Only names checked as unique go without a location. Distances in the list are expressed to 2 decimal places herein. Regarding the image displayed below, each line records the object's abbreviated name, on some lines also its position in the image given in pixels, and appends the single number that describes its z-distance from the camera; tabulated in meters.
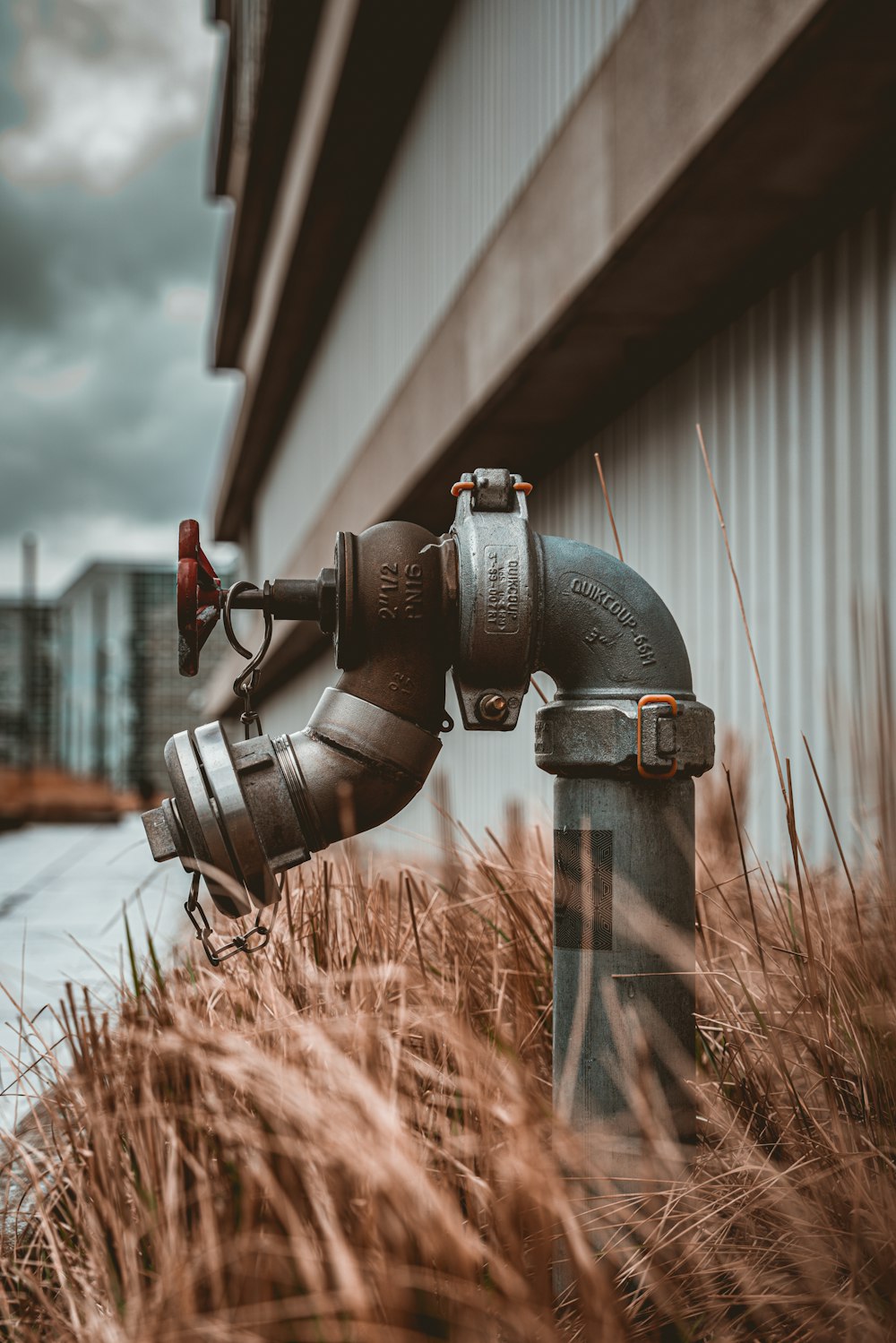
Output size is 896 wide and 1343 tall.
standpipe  1.39
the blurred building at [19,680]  52.88
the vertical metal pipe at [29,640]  22.66
